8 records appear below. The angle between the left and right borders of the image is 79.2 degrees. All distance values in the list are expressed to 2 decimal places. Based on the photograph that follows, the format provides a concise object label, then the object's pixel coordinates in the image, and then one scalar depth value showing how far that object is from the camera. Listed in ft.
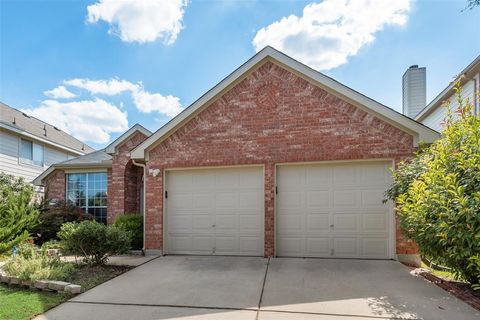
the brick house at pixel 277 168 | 25.21
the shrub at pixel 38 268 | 18.53
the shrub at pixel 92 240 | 22.56
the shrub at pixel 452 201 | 13.46
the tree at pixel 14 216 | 26.35
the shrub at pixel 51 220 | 35.88
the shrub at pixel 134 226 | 30.05
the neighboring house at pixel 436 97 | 29.91
